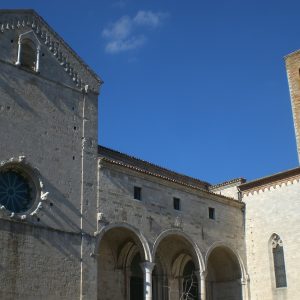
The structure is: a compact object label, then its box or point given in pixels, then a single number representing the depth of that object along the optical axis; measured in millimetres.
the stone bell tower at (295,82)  25688
